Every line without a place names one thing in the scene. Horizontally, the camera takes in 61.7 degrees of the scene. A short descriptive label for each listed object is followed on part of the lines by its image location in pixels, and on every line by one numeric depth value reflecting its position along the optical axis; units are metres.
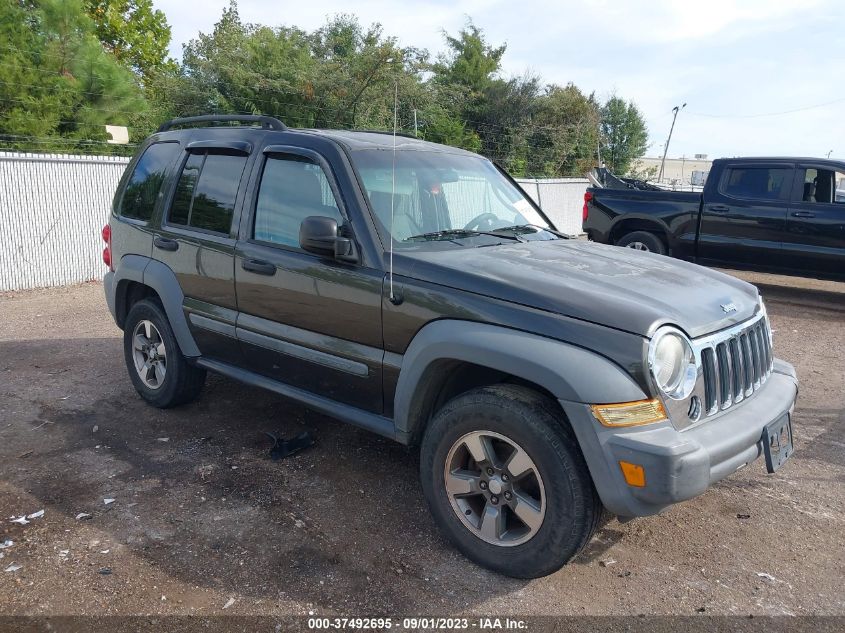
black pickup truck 9.31
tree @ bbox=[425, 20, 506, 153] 24.00
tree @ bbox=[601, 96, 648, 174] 45.47
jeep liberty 2.88
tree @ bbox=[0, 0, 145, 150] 17.83
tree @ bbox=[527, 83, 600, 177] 29.28
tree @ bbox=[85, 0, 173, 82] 34.36
